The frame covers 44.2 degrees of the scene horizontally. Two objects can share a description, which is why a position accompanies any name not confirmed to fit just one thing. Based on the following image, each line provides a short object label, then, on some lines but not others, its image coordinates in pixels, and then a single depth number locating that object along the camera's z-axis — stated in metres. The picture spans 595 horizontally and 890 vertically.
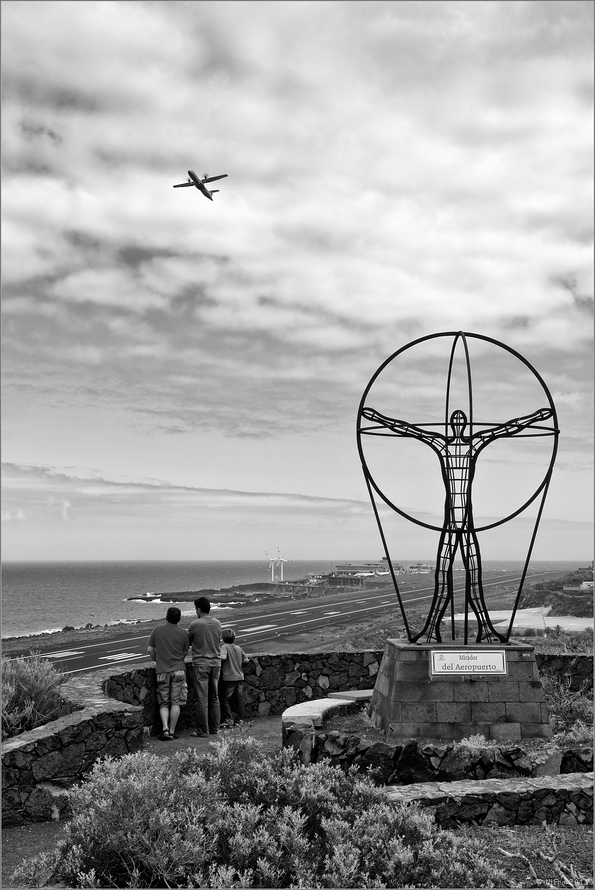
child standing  9.53
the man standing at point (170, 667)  8.67
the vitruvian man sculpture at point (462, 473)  7.92
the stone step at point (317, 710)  7.69
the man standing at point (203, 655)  8.88
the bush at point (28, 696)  7.45
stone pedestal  7.21
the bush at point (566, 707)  7.68
